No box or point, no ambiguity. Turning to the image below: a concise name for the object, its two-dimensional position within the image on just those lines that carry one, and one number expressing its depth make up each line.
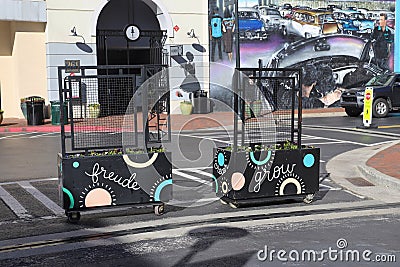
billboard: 27.67
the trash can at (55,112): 23.05
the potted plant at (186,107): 26.96
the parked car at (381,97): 23.94
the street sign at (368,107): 19.67
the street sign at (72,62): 24.97
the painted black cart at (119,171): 7.91
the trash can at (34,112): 22.88
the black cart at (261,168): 8.48
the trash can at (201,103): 27.11
